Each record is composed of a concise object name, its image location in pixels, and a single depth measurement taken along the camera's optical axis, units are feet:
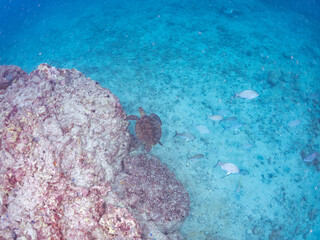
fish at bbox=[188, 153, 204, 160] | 15.83
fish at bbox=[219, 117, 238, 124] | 18.13
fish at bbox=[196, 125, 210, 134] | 17.31
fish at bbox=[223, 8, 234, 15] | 48.44
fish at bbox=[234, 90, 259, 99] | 19.07
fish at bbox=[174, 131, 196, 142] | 16.69
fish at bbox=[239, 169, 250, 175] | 16.60
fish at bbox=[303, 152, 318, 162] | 17.37
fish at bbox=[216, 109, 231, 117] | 19.30
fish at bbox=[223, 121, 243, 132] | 17.66
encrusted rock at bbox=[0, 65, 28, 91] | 15.25
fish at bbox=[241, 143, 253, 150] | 17.84
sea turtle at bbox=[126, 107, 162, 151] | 15.56
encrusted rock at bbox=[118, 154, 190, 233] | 11.98
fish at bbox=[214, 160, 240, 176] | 14.79
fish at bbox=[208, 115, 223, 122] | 17.95
